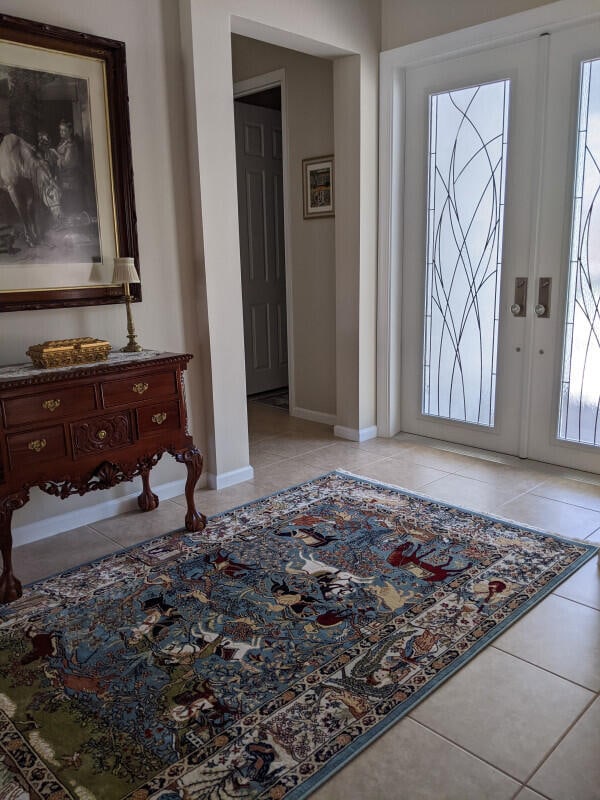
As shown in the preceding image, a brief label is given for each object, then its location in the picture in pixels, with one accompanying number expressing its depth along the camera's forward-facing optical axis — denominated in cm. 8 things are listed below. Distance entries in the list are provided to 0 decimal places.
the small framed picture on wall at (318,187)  464
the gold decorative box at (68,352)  278
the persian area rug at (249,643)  180
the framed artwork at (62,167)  287
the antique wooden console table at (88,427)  260
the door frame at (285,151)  490
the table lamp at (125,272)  309
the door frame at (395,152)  362
